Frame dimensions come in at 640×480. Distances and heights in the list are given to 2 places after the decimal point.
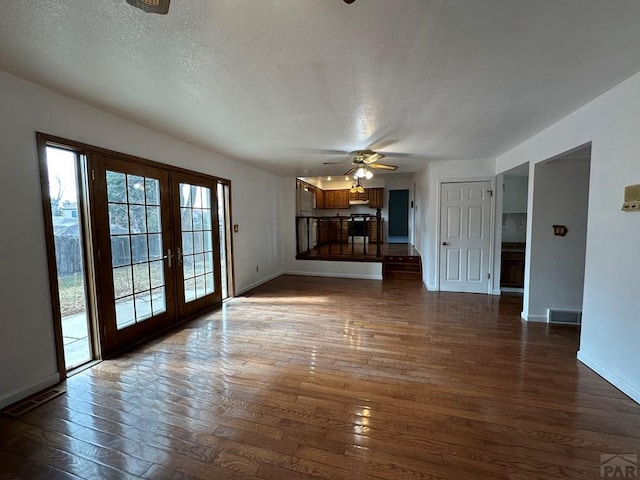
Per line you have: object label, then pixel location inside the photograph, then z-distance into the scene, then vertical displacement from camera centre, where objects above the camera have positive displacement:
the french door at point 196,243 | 3.66 -0.30
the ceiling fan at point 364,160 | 4.11 +0.92
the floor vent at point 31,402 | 1.95 -1.33
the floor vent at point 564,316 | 3.60 -1.32
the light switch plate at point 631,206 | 2.03 +0.07
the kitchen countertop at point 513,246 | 5.14 -0.55
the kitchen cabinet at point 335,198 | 10.03 +0.81
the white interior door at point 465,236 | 4.93 -0.32
